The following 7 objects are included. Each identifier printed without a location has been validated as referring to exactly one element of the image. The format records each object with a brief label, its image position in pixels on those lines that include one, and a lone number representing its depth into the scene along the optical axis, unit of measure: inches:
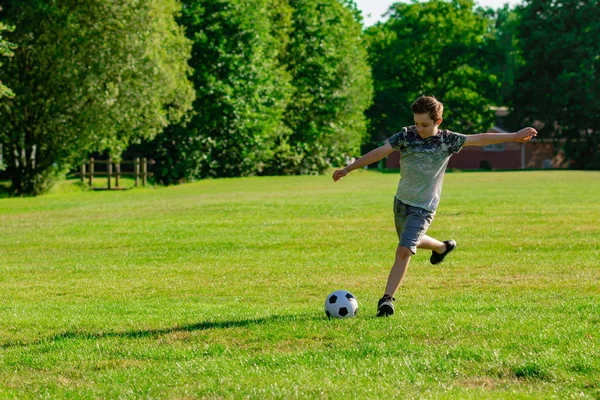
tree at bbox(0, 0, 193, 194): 1390.3
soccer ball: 336.8
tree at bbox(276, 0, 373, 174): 2598.4
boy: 350.0
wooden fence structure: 1733.5
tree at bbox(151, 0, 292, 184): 2053.4
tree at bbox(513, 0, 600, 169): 2960.1
